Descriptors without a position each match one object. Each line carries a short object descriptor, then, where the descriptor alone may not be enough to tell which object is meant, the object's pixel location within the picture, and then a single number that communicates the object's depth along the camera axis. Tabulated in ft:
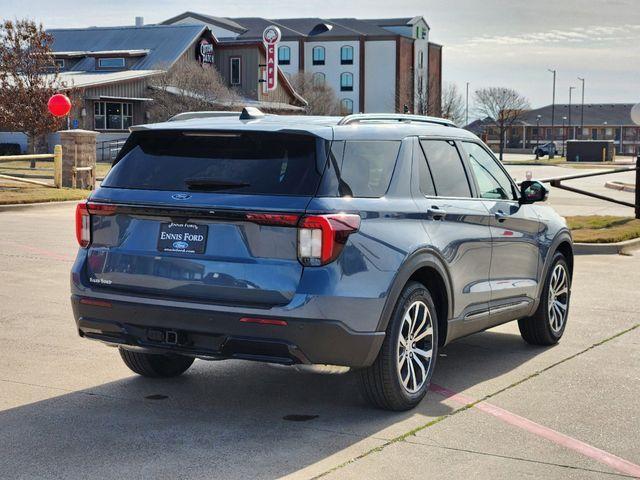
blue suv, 19.25
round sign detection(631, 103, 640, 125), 111.86
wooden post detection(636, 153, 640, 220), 66.65
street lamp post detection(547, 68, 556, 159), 319.88
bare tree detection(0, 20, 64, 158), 156.97
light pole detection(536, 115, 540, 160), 510.99
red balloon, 126.00
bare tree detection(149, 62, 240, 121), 200.34
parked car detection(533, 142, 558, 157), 294.31
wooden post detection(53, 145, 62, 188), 92.32
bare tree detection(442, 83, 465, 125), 349.74
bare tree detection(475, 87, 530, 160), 440.04
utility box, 274.16
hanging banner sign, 236.02
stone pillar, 95.86
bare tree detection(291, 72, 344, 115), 262.26
